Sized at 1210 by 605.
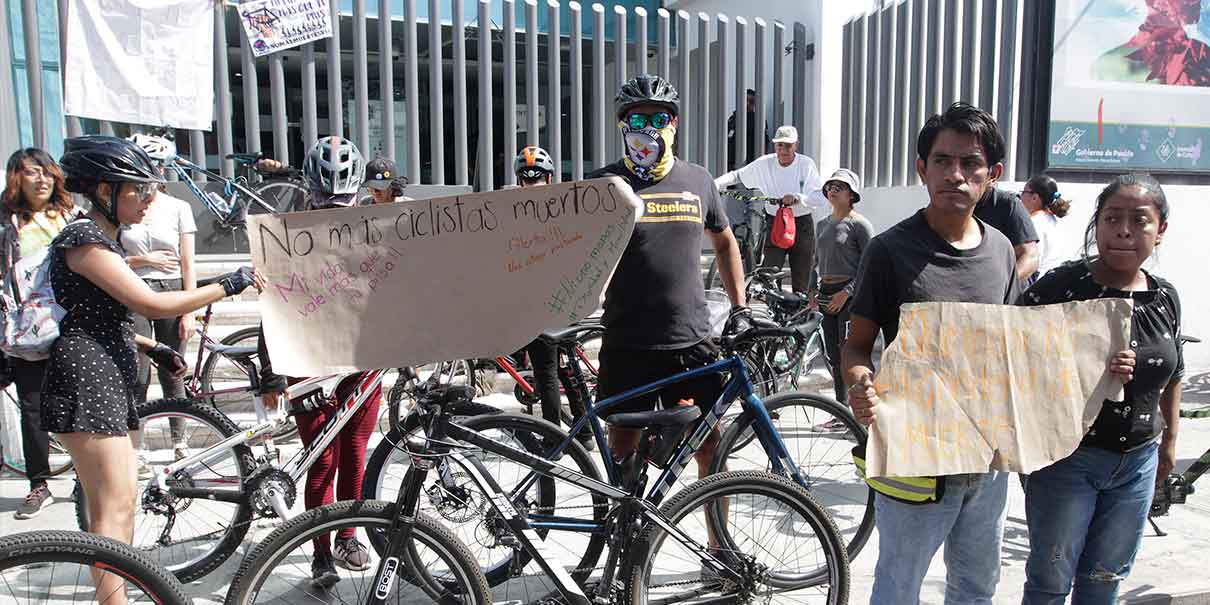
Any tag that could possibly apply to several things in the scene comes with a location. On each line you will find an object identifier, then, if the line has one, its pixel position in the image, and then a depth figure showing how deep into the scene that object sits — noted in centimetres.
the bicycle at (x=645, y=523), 288
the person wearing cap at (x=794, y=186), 851
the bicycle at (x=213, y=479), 351
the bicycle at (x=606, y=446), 315
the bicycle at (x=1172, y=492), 389
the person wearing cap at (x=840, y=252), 606
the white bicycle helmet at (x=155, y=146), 590
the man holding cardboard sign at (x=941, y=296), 241
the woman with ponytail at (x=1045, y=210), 601
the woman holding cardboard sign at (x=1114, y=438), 259
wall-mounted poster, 830
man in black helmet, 351
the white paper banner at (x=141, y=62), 766
